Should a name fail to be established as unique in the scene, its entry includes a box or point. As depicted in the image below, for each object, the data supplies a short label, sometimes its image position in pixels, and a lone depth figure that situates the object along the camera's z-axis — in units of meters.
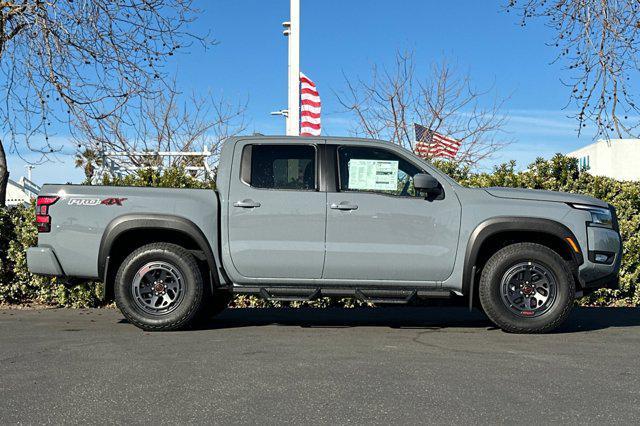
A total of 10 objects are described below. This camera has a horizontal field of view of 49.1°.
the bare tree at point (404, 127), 19.66
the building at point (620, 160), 32.12
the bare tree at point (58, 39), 10.80
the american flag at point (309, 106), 14.09
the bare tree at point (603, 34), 9.92
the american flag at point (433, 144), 18.37
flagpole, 12.79
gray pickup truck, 6.80
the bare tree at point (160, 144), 20.66
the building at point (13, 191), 45.32
